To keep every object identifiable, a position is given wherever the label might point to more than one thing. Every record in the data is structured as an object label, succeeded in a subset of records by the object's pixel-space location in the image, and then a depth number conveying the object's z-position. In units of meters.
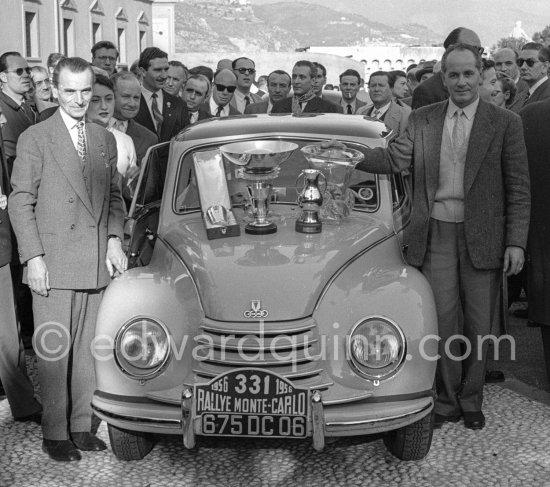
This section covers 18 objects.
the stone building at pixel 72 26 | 28.84
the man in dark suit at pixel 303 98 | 9.20
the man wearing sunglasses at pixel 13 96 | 6.71
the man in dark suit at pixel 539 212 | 5.52
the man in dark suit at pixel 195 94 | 10.02
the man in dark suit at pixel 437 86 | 6.49
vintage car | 4.06
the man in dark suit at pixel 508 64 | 11.24
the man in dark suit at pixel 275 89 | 10.45
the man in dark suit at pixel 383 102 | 10.83
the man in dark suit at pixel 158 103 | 8.87
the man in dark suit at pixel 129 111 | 7.26
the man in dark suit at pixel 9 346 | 5.10
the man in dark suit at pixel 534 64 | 8.40
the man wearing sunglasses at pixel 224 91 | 10.22
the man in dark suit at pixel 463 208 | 5.00
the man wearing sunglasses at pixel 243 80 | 11.93
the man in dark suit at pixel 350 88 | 12.77
